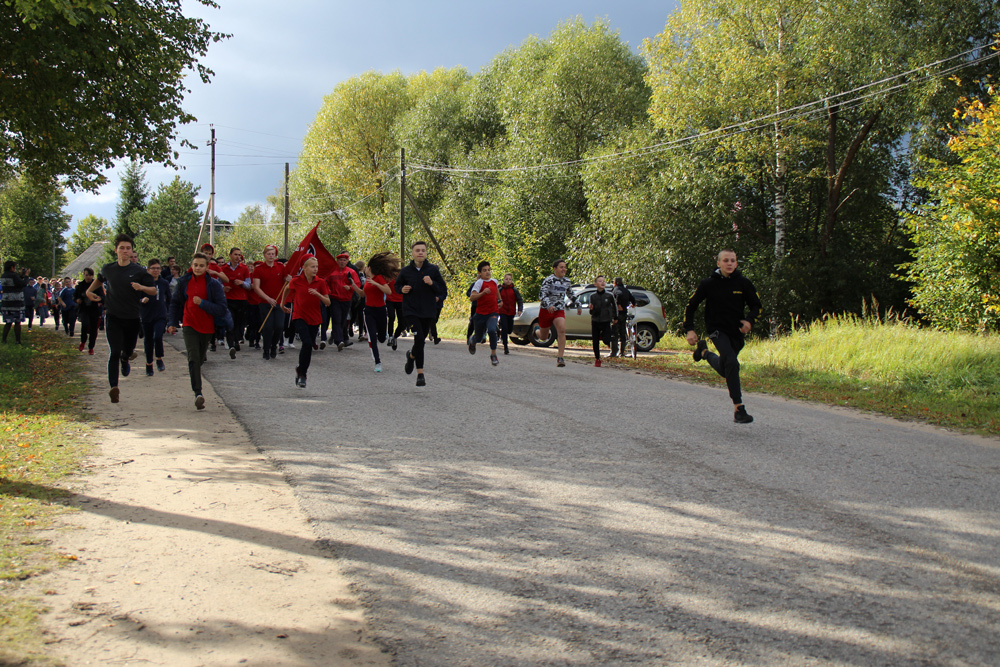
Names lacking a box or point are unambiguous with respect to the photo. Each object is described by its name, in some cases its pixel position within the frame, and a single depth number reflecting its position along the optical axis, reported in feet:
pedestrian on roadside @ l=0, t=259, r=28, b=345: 58.13
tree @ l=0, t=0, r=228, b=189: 48.24
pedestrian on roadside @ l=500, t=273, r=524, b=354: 56.24
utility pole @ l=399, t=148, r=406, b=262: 125.18
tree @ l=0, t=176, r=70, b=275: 240.16
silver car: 70.85
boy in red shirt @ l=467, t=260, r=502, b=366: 46.98
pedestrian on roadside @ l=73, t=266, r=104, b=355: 57.36
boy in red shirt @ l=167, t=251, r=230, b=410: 30.78
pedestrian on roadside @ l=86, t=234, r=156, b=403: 32.14
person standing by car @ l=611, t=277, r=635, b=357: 57.06
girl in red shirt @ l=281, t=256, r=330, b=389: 35.73
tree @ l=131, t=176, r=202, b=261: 263.49
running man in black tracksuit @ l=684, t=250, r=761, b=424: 27.37
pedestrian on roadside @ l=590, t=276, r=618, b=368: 51.62
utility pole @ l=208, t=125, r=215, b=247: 163.24
